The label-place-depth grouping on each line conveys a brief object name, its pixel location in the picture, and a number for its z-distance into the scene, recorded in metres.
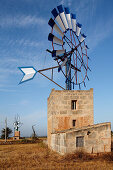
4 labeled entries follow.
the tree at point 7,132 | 48.09
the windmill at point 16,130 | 42.55
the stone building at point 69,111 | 15.85
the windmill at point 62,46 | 15.18
